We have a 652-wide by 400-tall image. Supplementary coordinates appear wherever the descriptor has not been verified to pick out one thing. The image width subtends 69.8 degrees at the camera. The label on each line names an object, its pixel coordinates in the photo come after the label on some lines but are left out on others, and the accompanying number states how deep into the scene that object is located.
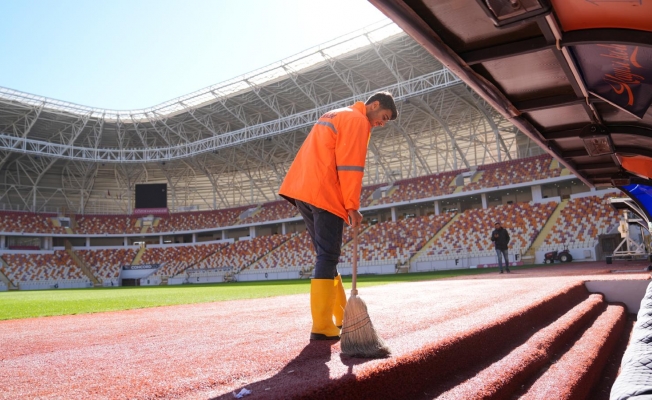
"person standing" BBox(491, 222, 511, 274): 14.12
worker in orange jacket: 2.73
